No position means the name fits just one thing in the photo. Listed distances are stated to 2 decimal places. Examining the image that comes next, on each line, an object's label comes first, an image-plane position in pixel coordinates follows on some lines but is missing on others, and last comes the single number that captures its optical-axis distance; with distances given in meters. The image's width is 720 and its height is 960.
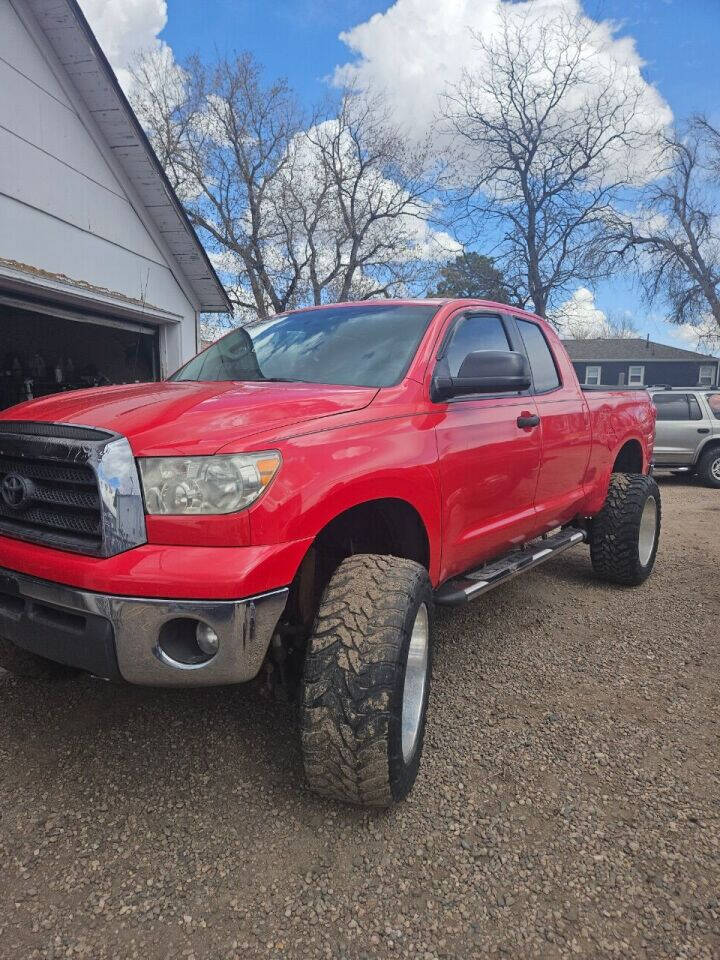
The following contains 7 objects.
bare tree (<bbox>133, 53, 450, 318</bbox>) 26.42
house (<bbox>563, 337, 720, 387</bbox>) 38.25
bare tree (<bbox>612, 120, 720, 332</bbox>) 26.31
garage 5.61
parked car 11.59
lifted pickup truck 1.93
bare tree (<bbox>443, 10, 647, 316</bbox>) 24.50
